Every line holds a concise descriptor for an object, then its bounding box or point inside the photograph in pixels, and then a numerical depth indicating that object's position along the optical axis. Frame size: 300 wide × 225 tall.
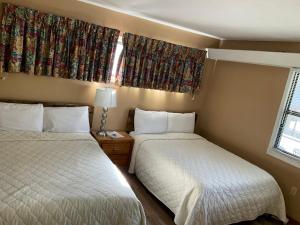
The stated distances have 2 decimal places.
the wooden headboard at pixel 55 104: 3.16
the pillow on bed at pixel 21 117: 2.89
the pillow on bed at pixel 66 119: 3.17
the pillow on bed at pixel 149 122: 3.82
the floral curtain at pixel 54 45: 2.91
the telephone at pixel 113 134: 3.55
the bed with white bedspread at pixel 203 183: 2.60
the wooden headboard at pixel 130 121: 3.94
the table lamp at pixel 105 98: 3.34
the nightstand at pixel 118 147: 3.42
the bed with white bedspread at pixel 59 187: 1.76
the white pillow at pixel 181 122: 4.11
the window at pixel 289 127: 3.38
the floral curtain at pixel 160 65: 3.67
